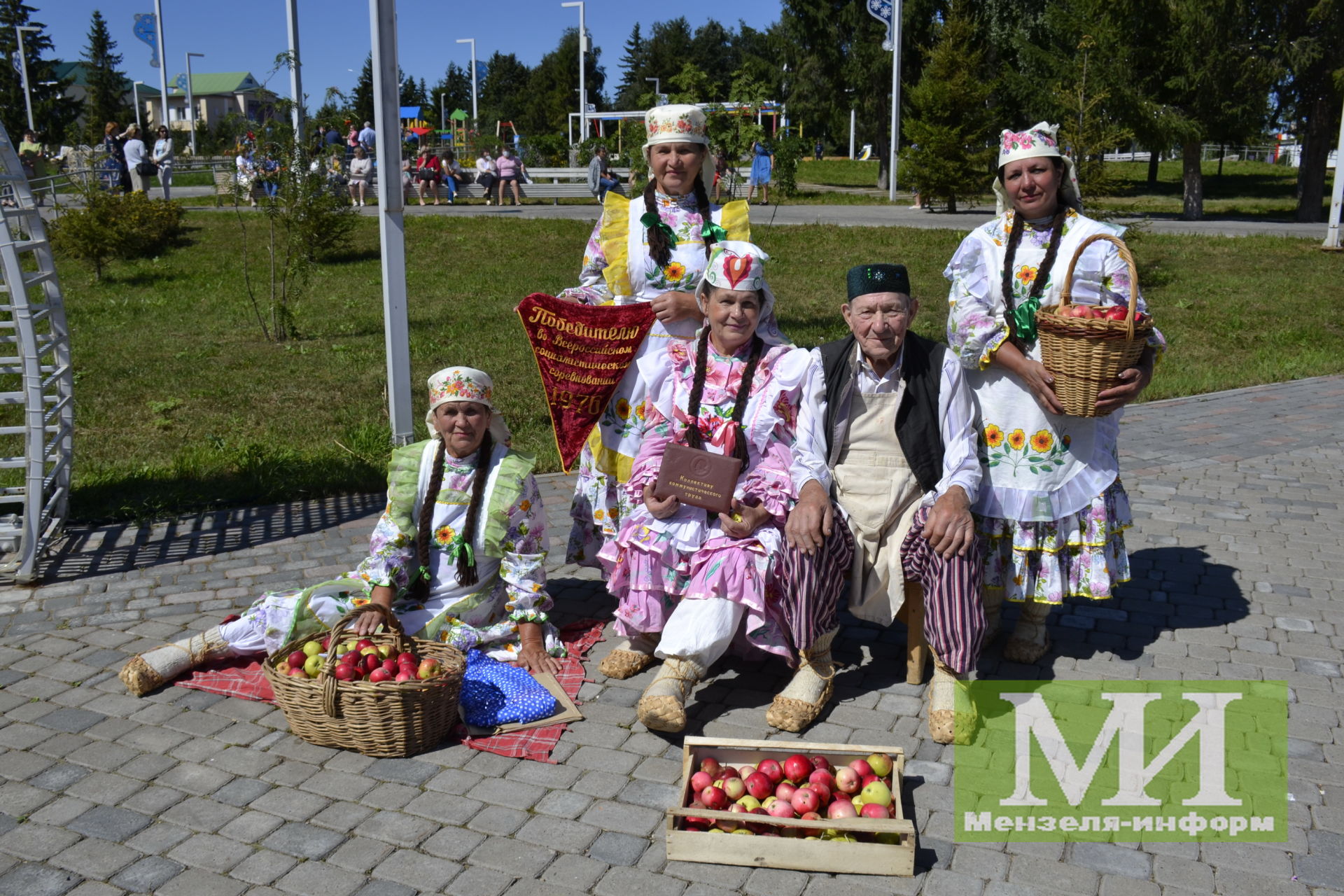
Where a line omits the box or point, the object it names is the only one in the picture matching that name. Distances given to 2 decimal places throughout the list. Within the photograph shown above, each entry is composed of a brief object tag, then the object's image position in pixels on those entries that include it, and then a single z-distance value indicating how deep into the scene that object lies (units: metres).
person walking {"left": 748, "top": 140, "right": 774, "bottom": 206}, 20.61
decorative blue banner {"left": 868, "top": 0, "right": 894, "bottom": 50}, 30.17
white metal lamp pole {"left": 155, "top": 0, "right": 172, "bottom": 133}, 40.09
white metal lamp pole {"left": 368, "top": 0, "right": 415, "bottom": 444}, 6.04
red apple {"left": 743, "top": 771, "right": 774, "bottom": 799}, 3.76
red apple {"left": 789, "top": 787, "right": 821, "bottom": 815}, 3.65
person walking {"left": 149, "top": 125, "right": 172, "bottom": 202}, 24.45
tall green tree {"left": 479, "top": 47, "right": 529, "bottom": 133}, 81.31
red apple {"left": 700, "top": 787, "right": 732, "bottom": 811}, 3.70
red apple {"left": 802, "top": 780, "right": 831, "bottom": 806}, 3.71
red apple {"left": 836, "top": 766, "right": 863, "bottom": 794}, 3.77
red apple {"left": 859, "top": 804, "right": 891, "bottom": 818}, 3.63
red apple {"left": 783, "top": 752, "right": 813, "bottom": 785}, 3.82
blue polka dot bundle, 4.48
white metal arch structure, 5.67
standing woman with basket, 4.64
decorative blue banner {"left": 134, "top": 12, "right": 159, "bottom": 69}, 40.53
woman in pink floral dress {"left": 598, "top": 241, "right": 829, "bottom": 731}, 4.51
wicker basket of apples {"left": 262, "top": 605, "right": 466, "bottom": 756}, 4.11
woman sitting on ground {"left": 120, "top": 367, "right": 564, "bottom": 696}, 4.86
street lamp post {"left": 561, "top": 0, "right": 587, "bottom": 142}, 36.81
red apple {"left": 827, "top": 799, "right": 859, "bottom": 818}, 3.62
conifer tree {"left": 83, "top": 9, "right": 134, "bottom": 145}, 68.06
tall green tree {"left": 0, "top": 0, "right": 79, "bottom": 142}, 55.66
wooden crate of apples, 3.52
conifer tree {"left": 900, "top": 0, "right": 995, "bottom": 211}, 24.20
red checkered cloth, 4.32
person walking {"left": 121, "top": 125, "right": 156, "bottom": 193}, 24.75
